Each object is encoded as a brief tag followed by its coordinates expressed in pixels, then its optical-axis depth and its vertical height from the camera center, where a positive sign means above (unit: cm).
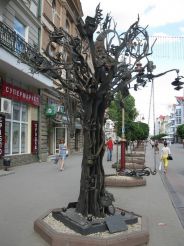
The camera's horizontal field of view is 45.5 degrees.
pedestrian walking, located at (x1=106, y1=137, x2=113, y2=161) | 1533 -106
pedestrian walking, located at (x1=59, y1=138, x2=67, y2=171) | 1045 -93
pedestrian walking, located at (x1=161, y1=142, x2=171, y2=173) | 1080 -103
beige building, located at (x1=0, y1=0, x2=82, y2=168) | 1014 +229
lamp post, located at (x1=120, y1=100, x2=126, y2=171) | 875 -100
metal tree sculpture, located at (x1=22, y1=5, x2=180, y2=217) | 387 +103
